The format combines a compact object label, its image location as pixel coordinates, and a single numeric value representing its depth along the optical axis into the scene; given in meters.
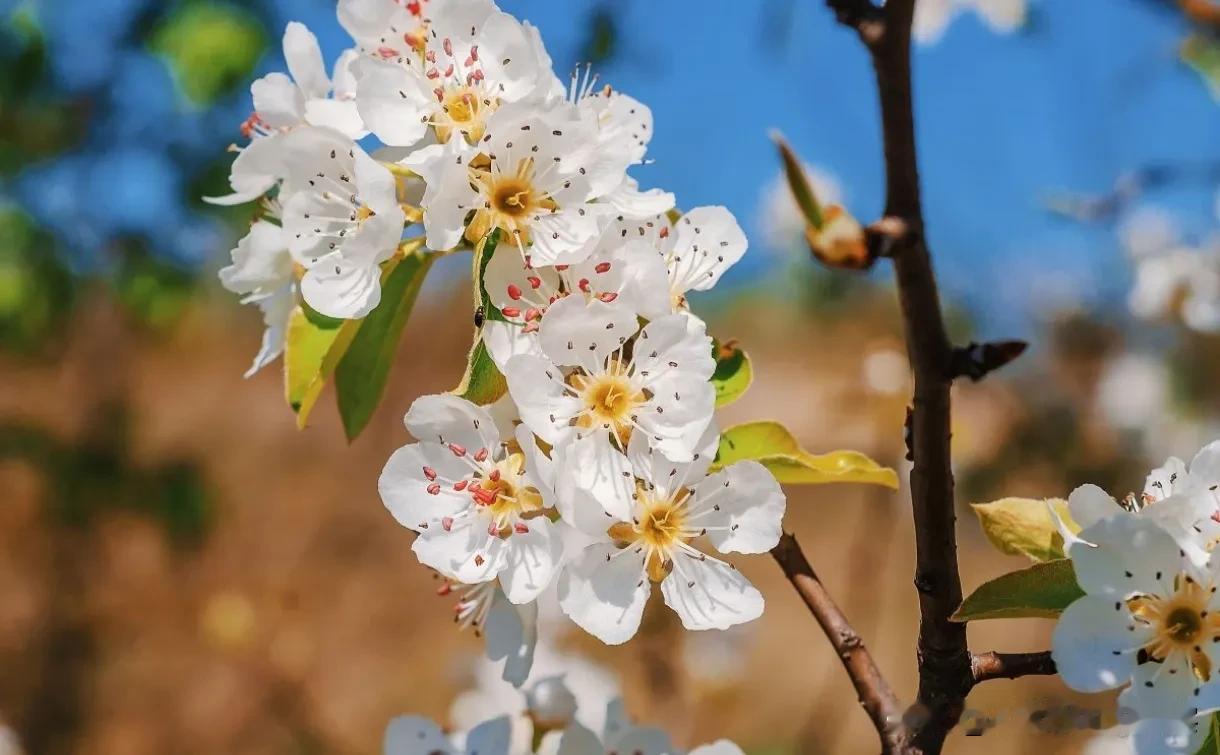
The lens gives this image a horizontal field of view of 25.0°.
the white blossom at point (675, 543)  0.37
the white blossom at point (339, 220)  0.37
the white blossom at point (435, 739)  0.41
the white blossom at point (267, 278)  0.39
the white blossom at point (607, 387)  0.36
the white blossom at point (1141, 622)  0.35
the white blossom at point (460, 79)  0.38
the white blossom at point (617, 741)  0.41
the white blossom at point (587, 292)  0.37
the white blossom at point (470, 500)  0.37
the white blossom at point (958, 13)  0.52
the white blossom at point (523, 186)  0.37
